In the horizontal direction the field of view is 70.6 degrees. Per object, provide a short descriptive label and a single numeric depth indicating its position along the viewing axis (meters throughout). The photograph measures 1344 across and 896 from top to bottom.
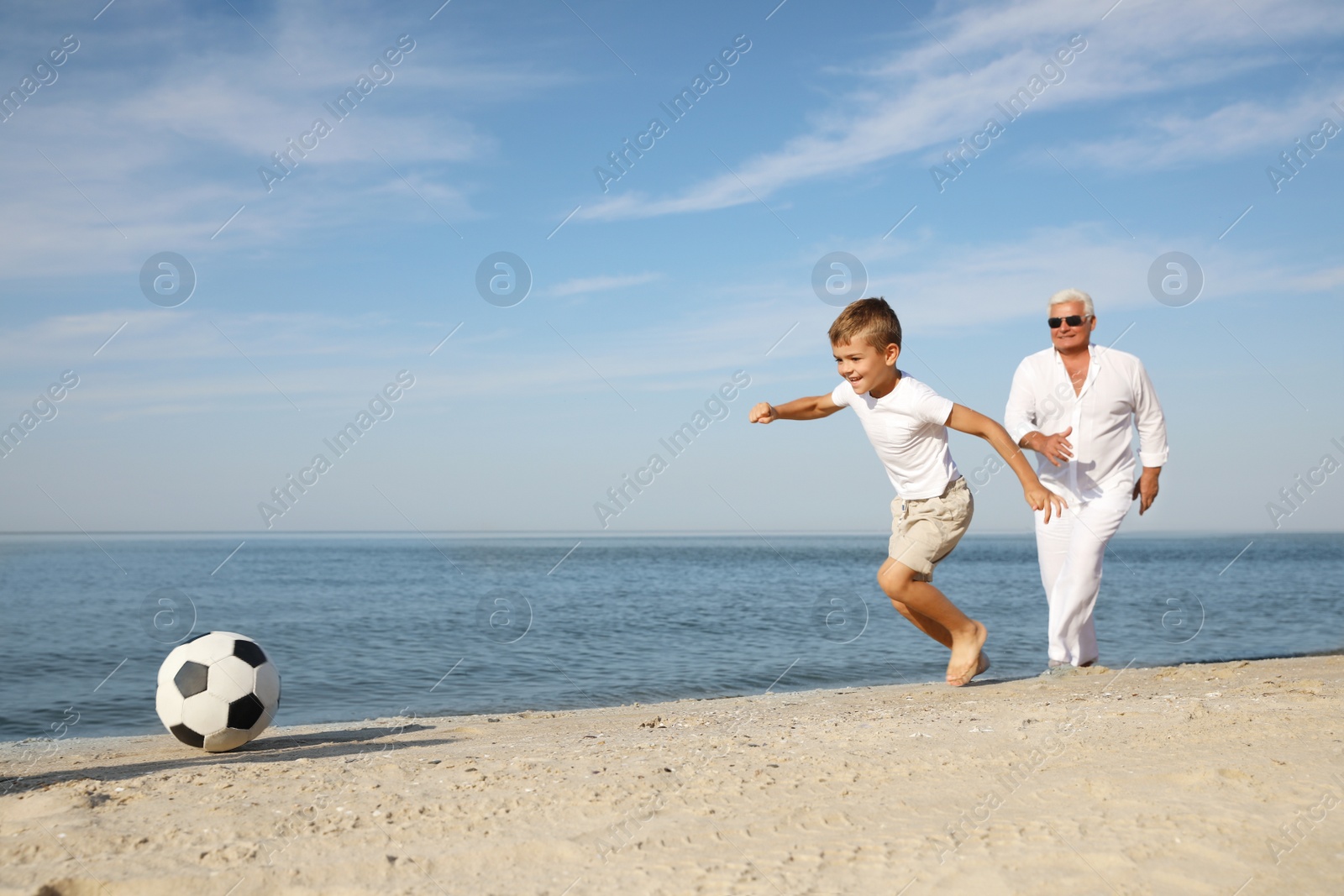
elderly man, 6.21
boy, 5.66
